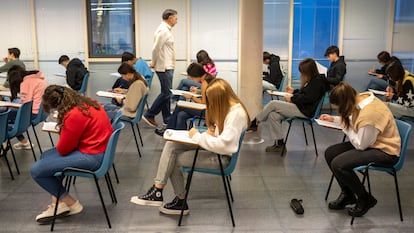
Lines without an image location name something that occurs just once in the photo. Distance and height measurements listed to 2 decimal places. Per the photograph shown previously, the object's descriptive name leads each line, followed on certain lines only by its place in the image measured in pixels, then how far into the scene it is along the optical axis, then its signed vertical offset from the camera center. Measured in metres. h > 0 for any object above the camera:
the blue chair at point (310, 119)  5.32 -0.88
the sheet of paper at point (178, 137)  3.30 -0.69
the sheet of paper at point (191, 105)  4.93 -0.68
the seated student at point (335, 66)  7.24 -0.40
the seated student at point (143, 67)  7.51 -0.43
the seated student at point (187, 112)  5.17 -0.85
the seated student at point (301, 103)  5.22 -0.71
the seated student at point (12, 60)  7.79 -0.33
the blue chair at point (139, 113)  5.45 -0.85
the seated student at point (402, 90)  5.29 -0.56
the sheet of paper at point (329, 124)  3.87 -0.69
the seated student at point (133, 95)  5.46 -0.63
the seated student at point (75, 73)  7.69 -0.53
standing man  6.64 -0.32
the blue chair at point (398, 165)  3.53 -0.93
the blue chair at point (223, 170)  3.49 -0.96
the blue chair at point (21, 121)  4.60 -0.81
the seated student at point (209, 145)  3.34 -0.75
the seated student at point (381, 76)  7.24 -0.56
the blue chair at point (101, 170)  3.37 -0.93
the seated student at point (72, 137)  3.38 -0.70
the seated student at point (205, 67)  7.18 -0.42
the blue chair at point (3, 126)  4.19 -0.77
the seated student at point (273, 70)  7.73 -0.48
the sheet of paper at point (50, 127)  3.76 -0.71
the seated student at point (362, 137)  3.47 -0.72
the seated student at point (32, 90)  5.39 -0.57
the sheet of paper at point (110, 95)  5.66 -0.65
